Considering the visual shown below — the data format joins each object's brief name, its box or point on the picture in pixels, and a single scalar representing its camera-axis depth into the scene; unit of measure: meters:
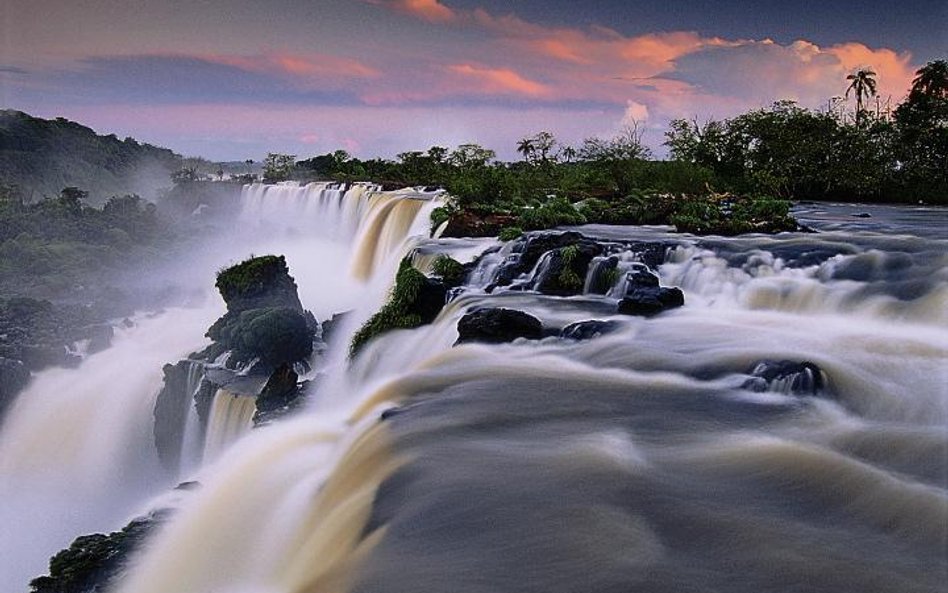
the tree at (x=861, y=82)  58.62
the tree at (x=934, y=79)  43.25
